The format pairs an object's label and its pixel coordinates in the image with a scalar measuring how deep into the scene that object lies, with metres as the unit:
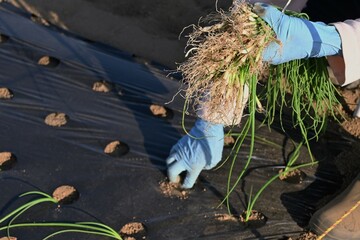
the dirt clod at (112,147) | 2.82
